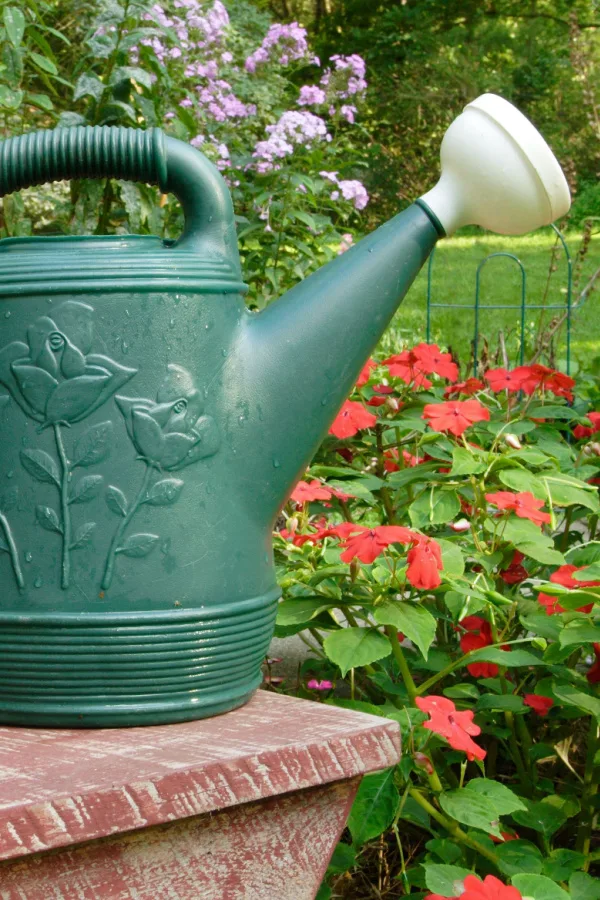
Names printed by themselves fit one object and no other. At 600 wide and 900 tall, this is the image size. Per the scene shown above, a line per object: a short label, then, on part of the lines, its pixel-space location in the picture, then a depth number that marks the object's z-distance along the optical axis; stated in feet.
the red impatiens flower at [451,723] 4.47
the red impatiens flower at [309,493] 5.15
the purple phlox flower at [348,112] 14.44
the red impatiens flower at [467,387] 5.83
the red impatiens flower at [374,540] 4.64
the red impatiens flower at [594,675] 4.94
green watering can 4.24
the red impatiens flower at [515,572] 5.30
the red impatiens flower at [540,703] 5.00
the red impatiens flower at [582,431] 6.13
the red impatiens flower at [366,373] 5.86
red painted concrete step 3.97
